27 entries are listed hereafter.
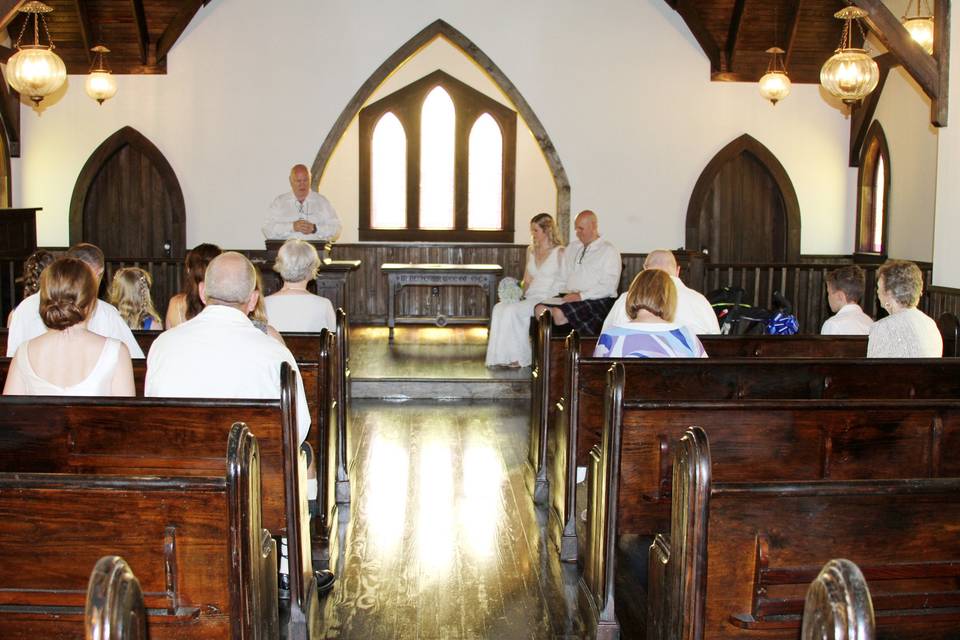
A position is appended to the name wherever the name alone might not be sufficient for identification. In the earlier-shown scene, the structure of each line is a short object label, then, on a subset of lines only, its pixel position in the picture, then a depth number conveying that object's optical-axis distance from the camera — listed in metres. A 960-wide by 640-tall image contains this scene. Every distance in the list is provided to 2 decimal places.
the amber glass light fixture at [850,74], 7.93
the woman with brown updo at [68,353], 3.28
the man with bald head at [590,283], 7.97
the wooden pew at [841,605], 1.32
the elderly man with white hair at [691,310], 5.38
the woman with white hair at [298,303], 5.26
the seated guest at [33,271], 4.90
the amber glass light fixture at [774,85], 9.10
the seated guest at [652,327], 4.17
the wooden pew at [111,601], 1.29
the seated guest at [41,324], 4.17
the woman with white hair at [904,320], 4.56
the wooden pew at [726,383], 4.11
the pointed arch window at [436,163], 12.79
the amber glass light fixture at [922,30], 7.38
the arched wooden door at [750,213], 10.77
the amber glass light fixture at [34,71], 7.96
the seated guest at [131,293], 4.98
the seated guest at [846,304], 5.18
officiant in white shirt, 8.35
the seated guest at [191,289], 4.33
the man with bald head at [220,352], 3.29
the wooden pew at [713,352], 5.15
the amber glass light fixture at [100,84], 9.23
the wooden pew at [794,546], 2.16
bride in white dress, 8.56
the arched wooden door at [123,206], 10.50
